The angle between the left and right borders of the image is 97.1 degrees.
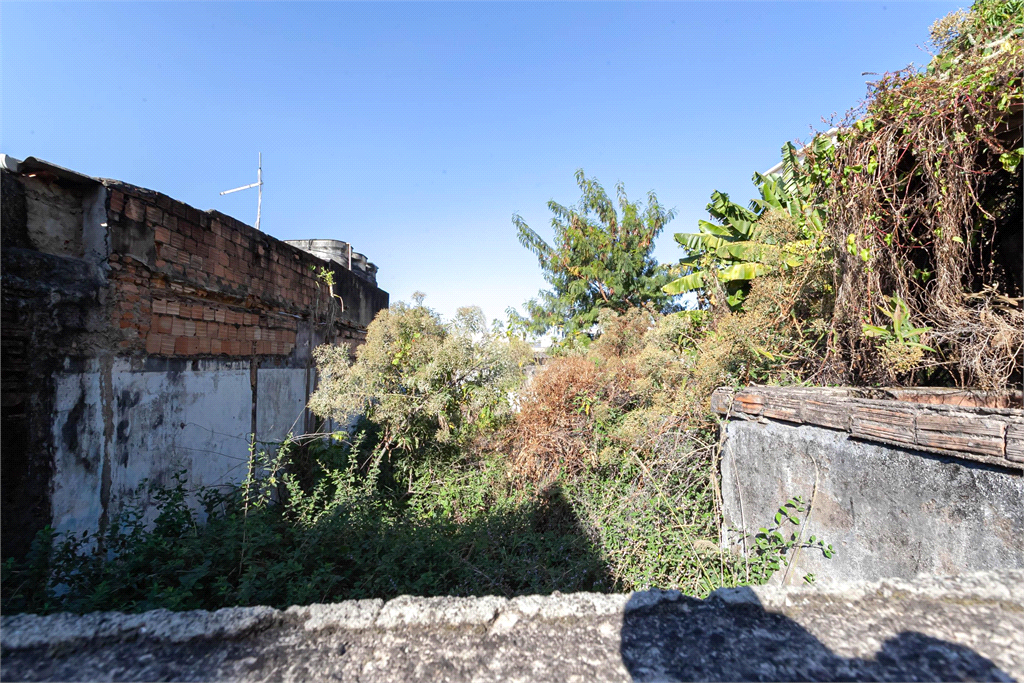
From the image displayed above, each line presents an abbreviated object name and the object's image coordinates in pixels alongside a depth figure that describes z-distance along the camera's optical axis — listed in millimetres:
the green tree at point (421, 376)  5043
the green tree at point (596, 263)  10602
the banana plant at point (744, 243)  4793
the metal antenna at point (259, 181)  8442
